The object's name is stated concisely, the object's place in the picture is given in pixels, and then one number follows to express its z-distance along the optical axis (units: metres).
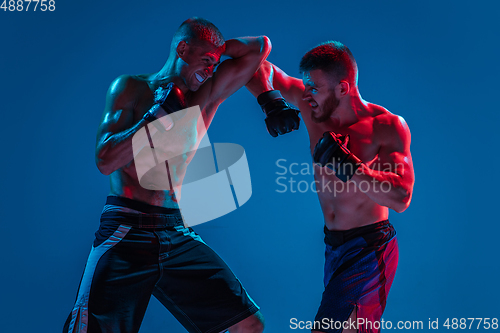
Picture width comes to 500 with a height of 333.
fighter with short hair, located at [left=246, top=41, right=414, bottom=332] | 1.91
